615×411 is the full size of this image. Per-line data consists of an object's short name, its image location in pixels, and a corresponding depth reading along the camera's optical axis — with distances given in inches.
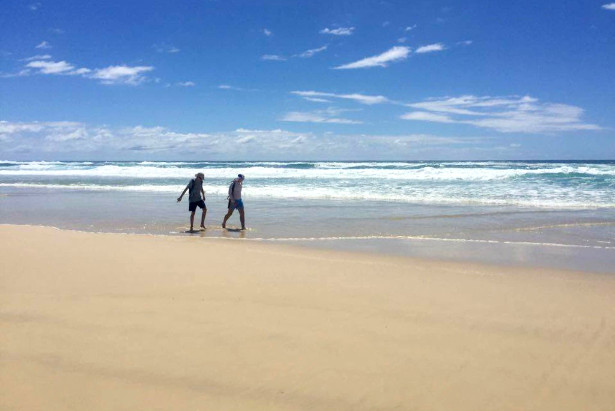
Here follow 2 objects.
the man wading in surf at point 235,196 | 458.0
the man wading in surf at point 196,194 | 456.1
